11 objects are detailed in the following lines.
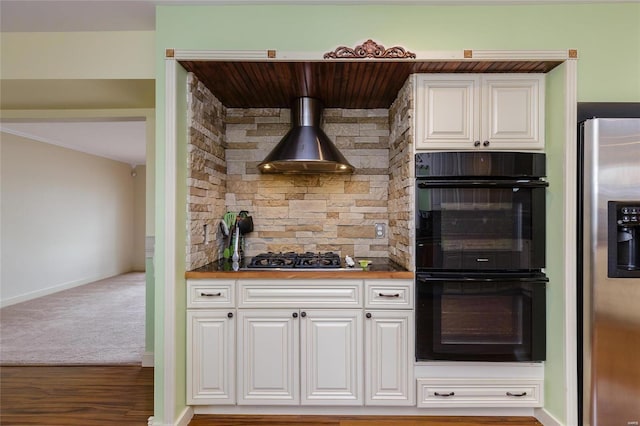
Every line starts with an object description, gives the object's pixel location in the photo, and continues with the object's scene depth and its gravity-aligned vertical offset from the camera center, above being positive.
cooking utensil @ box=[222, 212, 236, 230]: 2.74 -0.04
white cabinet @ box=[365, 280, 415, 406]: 2.15 -0.79
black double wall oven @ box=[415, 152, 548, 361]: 2.11 -0.28
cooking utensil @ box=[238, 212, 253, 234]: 2.76 -0.08
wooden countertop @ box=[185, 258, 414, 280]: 2.14 -0.37
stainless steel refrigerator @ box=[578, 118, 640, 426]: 1.88 -0.31
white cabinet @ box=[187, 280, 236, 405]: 2.16 -0.83
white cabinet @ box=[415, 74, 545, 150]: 2.14 +0.63
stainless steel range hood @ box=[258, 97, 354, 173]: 2.47 +0.47
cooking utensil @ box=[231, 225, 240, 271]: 2.28 -0.32
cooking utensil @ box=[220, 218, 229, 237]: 2.69 -0.11
